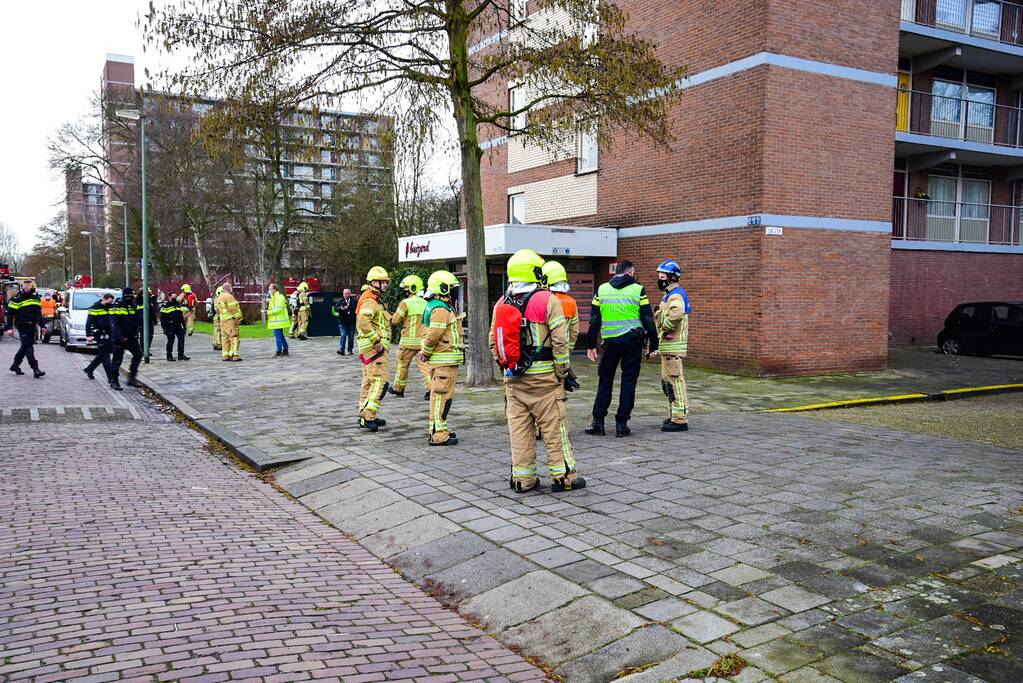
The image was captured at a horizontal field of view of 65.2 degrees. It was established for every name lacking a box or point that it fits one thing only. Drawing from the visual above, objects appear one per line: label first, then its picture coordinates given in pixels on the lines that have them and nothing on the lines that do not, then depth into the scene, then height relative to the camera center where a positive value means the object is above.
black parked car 19.83 -0.92
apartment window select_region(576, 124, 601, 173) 20.70 +3.60
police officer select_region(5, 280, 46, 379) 15.74 -0.59
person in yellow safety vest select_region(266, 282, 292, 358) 19.91 -0.50
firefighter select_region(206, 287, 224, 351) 21.36 -1.25
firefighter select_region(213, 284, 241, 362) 19.30 -0.80
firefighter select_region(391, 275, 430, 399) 10.37 -0.36
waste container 28.52 -0.85
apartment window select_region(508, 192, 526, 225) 24.36 +2.57
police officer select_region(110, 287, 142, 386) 14.23 -0.60
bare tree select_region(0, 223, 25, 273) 83.75 +4.30
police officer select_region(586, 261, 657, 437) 8.69 -0.40
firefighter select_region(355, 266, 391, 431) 9.38 -0.72
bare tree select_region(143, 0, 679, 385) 12.53 +3.73
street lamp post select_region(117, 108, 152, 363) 19.28 +0.78
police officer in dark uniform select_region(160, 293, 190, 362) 19.27 -0.73
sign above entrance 18.16 +1.21
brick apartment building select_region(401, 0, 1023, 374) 15.75 +2.40
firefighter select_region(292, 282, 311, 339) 27.45 -0.67
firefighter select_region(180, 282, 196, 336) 25.25 -0.53
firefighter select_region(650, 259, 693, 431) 9.01 -0.47
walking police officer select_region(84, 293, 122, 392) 14.14 -0.66
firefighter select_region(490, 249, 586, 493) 6.32 -0.77
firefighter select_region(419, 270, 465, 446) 8.48 -0.73
